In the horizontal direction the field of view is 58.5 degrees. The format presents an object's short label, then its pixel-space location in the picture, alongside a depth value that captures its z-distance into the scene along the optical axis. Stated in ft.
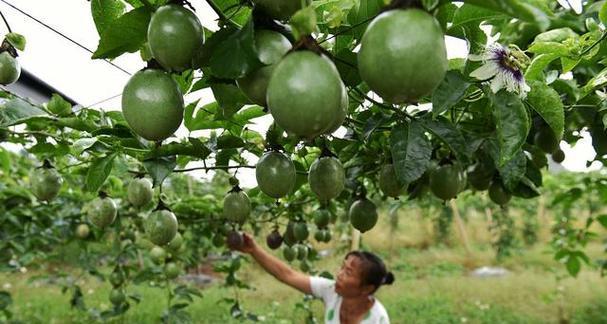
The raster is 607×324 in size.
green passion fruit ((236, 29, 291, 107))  2.39
